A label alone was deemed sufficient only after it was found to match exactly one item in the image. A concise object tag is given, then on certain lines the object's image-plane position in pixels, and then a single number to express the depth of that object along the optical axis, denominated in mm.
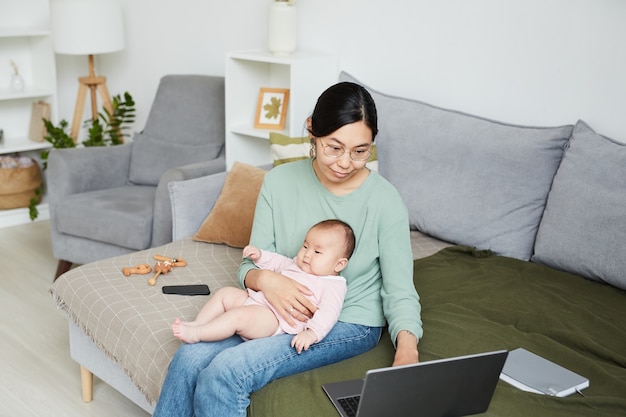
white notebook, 1702
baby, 1751
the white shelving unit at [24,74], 4215
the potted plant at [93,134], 3869
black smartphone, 2215
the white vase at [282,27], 3211
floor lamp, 3729
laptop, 1412
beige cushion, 2588
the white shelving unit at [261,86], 3131
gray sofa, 1860
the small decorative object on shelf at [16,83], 4250
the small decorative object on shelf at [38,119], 4324
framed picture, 3334
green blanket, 1647
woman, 1676
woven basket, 4082
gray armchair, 3109
